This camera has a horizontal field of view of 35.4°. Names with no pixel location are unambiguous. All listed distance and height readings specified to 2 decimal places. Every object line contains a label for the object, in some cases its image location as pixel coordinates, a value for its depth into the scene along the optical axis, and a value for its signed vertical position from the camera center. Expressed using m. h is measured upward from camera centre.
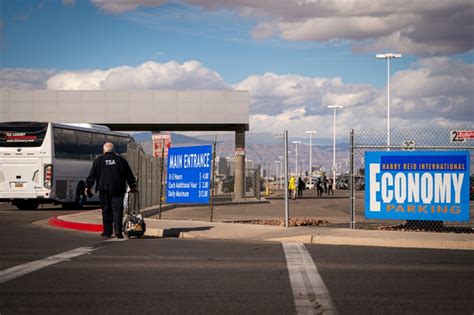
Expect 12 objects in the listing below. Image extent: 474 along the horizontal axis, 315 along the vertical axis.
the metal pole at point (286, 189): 17.61 -0.22
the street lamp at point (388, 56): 50.44 +8.42
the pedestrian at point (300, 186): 55.74 -0.51
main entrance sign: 20.22 +0.15
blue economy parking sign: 16.50 -0.11
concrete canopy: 42.84 +4.24
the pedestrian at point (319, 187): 56.91 -0.55
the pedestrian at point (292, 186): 48.28 -0.40
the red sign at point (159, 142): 23.33 +1.18
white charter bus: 30.48 +0.75
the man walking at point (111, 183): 15.16 -0.07
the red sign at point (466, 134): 16.28 +1.01
